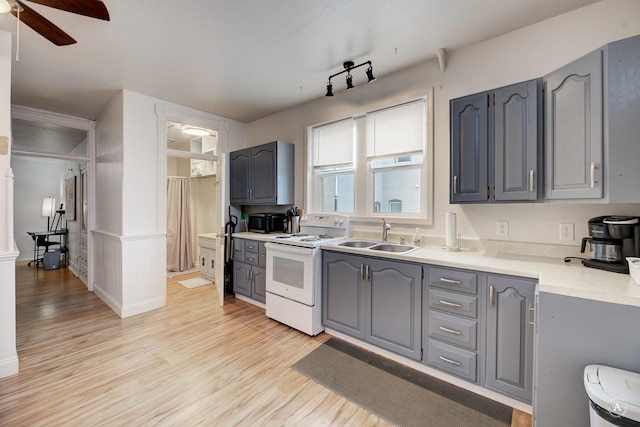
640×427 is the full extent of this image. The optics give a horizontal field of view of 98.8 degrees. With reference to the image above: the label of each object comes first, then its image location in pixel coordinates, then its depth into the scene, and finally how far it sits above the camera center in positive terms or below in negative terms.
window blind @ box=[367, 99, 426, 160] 2.68 +0.85
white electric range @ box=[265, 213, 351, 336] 2.69 -0.63
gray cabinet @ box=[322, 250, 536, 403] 1.68 -0.76
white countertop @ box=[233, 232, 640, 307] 1.26 -0.35
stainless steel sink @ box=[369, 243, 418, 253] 2.57 -0.34
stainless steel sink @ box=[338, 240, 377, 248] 2.78 -0.32
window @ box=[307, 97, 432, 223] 2.70 +0.53
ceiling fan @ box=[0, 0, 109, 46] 1.49 +1.15
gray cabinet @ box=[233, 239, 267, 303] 3.42 -0.74
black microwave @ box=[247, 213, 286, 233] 3.75 -0.14
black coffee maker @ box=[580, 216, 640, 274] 1.55 -0.17
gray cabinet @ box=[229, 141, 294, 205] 3.63 +0.52
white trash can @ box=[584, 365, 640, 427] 0.98 -0.69
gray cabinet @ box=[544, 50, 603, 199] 1.53 +0.49
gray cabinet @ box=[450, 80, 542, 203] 1.83 +0.49
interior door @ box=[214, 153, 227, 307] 3.53 -0.14
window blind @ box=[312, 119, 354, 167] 3.24 +0.85
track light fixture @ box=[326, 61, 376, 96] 2.49 +1.39
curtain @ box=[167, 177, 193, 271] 5.31 -0.29
